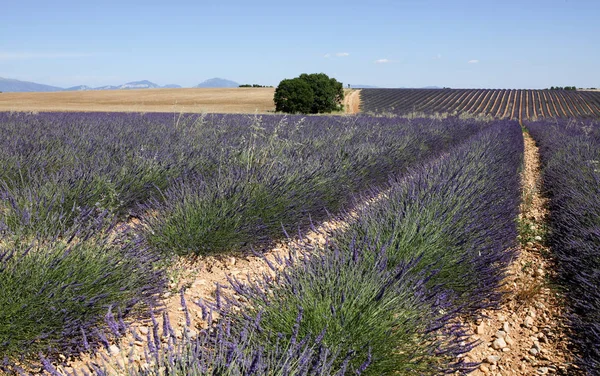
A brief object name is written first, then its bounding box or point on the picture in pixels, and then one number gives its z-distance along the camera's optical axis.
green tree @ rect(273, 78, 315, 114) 37.44
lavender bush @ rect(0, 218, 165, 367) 2.18
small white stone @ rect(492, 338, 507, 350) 2.69
